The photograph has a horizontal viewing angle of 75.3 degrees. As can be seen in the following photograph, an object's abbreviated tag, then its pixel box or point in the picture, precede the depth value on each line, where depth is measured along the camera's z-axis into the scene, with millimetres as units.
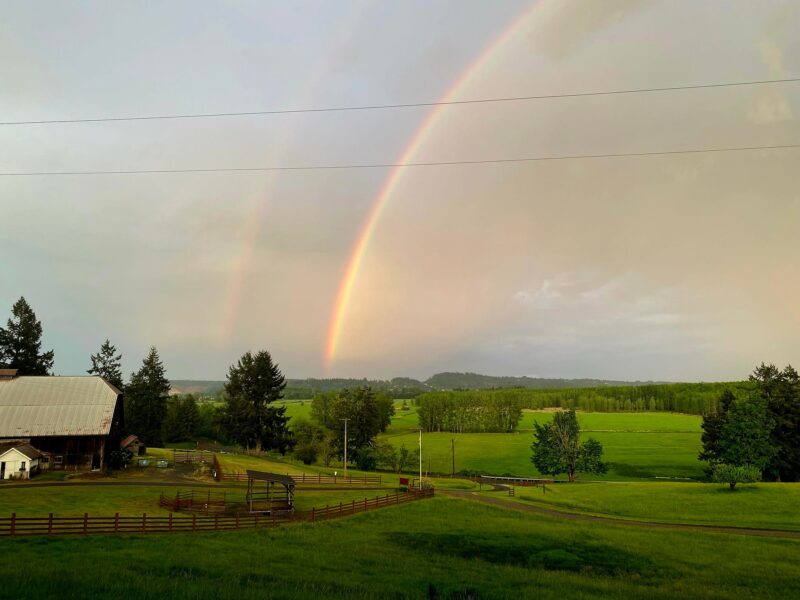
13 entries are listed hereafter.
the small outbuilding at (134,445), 74812
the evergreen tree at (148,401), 113438
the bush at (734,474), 61281
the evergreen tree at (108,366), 117188
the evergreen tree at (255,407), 97375
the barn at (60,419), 60500
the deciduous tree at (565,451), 96875
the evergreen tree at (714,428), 91812
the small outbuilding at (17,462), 53438
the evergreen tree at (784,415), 86875
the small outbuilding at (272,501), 40375
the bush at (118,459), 66588
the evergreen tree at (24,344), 95500
